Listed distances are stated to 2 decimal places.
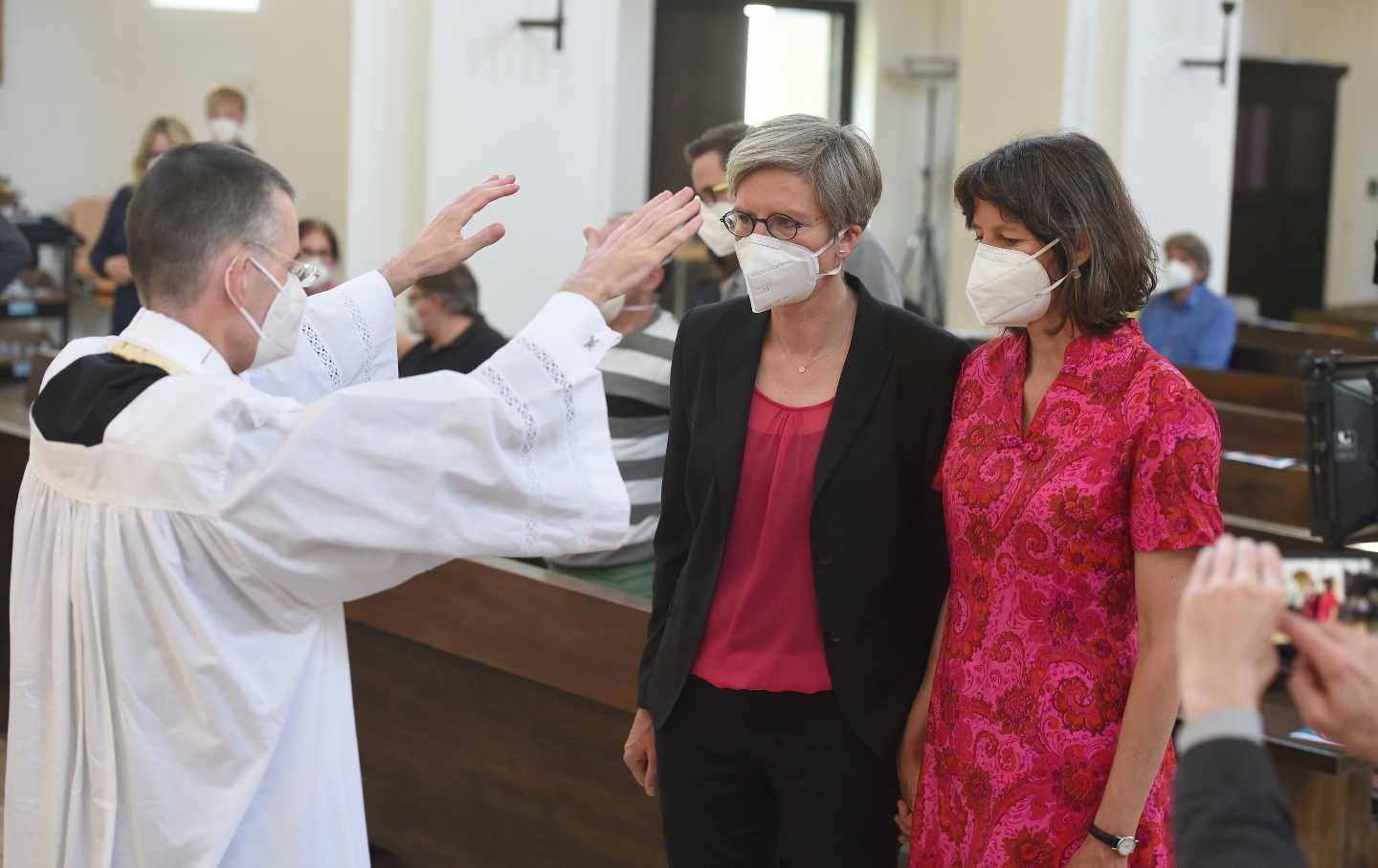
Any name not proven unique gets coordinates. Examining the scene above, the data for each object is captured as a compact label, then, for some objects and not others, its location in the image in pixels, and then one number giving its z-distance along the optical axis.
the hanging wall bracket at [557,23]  5.74
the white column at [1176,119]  6.93
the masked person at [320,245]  5.32
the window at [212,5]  10.19
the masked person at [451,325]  4.31
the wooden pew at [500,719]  2.89
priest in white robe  1.71
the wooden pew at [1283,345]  7.14
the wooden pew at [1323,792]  2.39
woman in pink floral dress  1.75
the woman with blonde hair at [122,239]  5.83
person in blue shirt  6.83
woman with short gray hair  2.01
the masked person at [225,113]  6.21
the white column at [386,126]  5.66
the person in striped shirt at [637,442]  3.03
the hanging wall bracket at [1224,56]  7.05
